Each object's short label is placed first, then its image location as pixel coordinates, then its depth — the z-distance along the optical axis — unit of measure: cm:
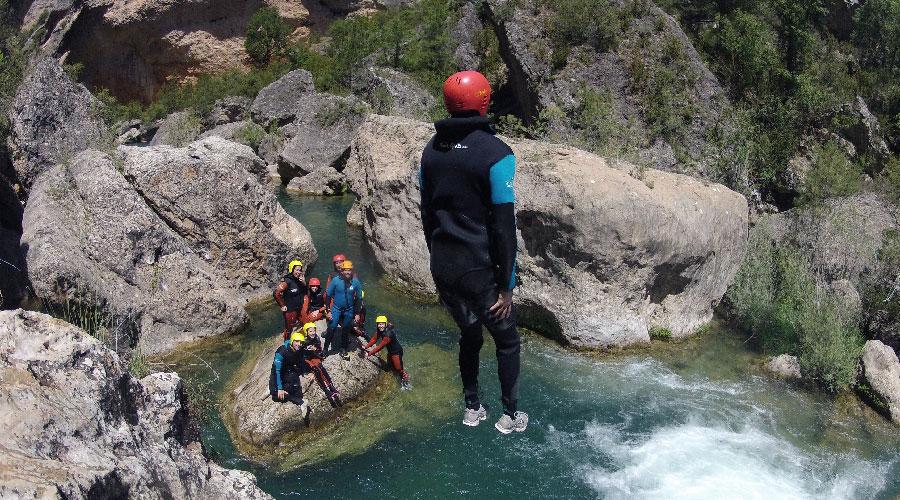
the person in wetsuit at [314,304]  1161
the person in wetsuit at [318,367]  1002
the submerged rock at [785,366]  1187
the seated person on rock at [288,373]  964
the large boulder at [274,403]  947
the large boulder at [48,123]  1505
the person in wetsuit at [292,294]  1168
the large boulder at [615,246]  1217
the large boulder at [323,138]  2420
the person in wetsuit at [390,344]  1107
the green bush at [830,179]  1628
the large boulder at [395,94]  2434
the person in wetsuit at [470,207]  381
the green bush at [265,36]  3662
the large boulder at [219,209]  1336
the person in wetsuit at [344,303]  1083
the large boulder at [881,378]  1107
